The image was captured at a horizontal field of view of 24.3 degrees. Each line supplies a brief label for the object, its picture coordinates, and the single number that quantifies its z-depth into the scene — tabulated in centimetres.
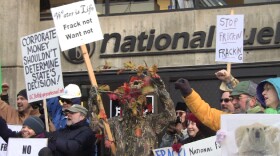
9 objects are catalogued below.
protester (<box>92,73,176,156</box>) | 623
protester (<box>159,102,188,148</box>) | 679
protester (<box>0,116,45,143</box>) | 686
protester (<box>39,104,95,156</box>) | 646
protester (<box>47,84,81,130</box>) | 759
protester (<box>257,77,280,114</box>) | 480
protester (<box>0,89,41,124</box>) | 804
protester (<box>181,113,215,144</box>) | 629
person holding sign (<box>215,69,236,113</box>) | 622
